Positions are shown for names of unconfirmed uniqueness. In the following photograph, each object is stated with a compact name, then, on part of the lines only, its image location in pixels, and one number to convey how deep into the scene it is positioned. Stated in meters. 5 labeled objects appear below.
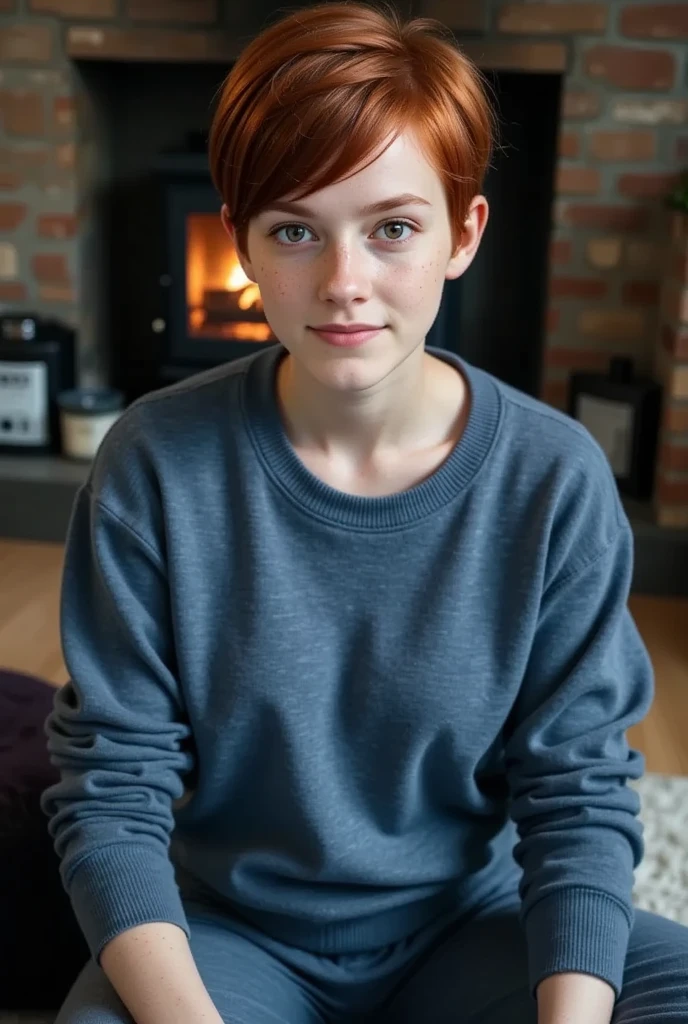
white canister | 2.95
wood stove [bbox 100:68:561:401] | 3.02
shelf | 2.72
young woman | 0.99
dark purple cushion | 1.31
